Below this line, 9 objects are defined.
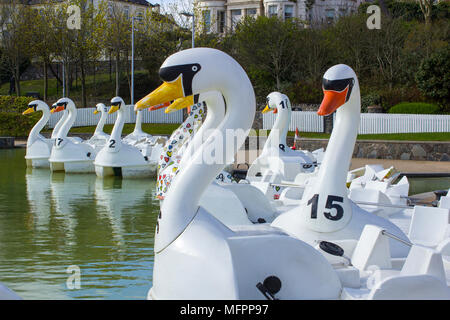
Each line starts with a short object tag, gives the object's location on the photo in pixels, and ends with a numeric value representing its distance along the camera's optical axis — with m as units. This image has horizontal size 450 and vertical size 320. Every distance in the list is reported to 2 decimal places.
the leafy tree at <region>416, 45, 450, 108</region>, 28.17
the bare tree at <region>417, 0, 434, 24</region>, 35.54
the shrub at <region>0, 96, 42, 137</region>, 28.64
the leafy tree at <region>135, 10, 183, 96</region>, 42.31
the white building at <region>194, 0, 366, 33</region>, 48.68
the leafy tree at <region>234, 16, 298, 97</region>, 36.44
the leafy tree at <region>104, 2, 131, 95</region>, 40.81
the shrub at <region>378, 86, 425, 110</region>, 30.84
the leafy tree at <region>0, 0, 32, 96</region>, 40.12
